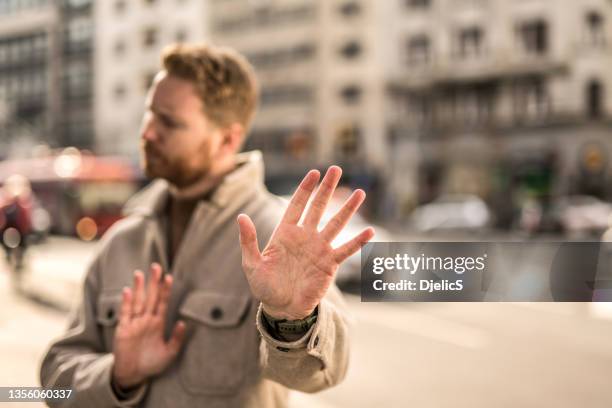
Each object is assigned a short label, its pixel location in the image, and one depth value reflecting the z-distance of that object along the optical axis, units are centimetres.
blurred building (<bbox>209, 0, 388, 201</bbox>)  3089
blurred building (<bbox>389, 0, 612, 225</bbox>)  2362
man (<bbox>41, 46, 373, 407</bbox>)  152
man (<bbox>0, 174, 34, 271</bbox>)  682
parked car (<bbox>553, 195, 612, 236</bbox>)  1809
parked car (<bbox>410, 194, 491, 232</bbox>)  2144
